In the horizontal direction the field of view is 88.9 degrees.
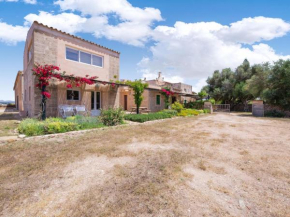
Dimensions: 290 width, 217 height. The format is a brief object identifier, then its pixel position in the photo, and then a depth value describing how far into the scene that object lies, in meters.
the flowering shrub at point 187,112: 16.09
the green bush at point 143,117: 11.06
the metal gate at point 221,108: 25.19
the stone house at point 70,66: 9.24
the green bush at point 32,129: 6.10
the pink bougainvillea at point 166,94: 19.55
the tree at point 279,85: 16.39
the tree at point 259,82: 20.64
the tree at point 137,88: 13.76
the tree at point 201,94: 24.59
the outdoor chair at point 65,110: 9.95
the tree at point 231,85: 27.03
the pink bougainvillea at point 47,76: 8.34
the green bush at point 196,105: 23.78
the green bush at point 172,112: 15.25
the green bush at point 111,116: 9.06
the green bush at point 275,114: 16.83
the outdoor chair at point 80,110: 10.57
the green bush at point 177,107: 16.89
